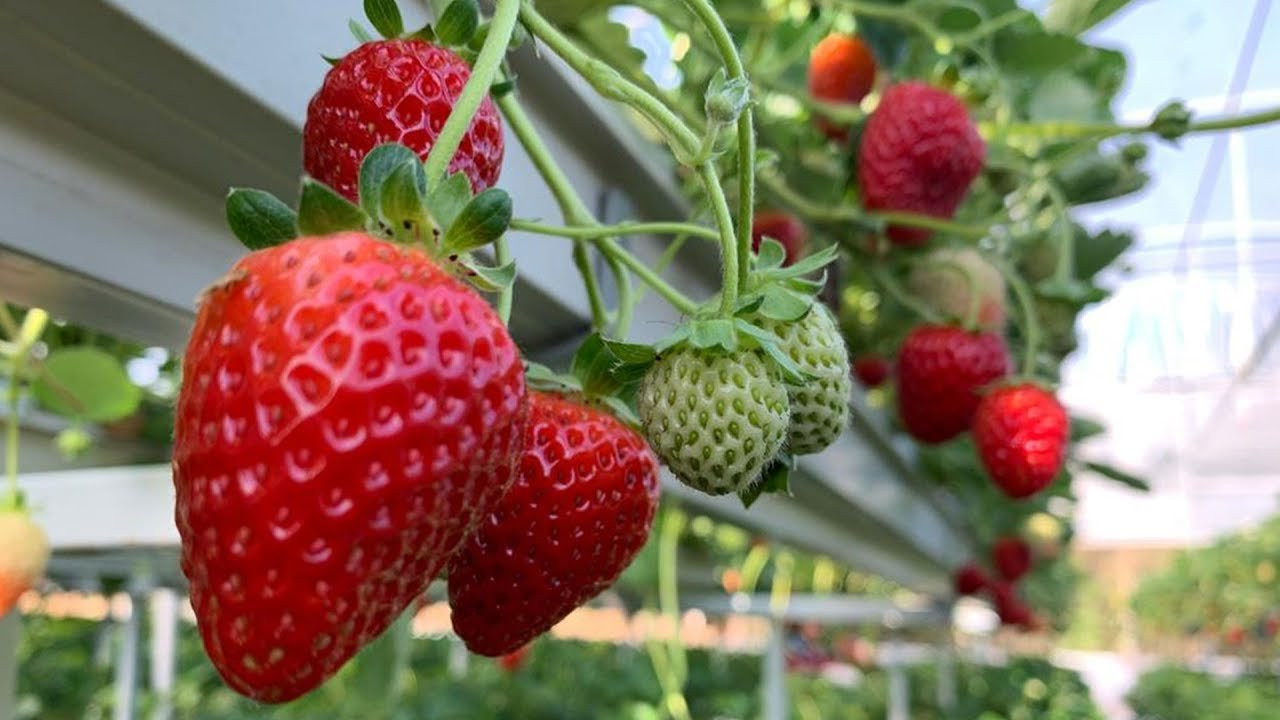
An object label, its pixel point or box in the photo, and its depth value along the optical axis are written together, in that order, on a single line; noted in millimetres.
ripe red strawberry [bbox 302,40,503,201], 295
